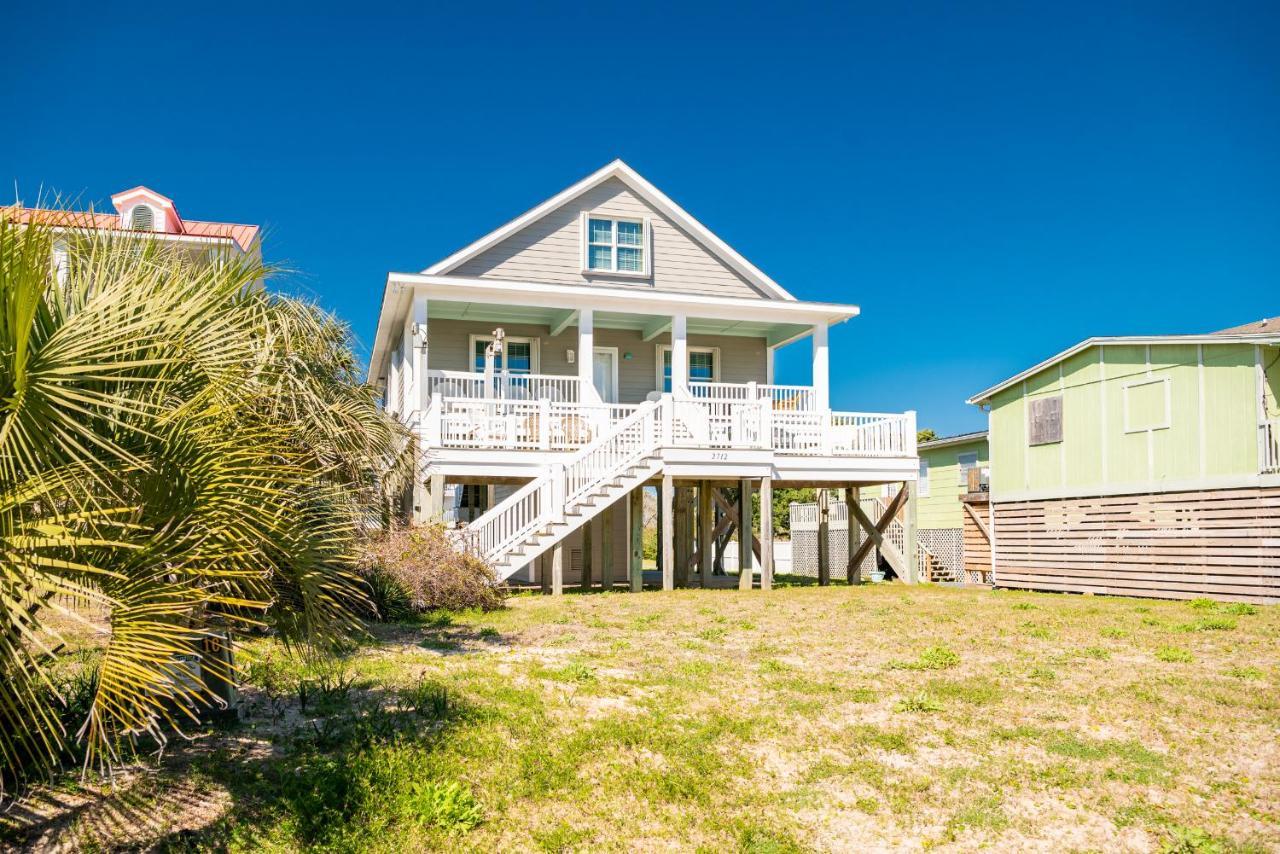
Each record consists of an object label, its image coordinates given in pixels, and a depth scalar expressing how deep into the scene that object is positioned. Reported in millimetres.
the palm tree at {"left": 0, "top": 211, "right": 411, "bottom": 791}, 3914
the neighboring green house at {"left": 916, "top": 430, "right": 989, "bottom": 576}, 34062
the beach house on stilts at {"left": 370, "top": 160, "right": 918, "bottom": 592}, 18094
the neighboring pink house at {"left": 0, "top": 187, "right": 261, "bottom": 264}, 24484
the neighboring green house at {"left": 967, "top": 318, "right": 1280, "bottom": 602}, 18531
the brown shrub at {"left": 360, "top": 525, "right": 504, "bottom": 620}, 13602
